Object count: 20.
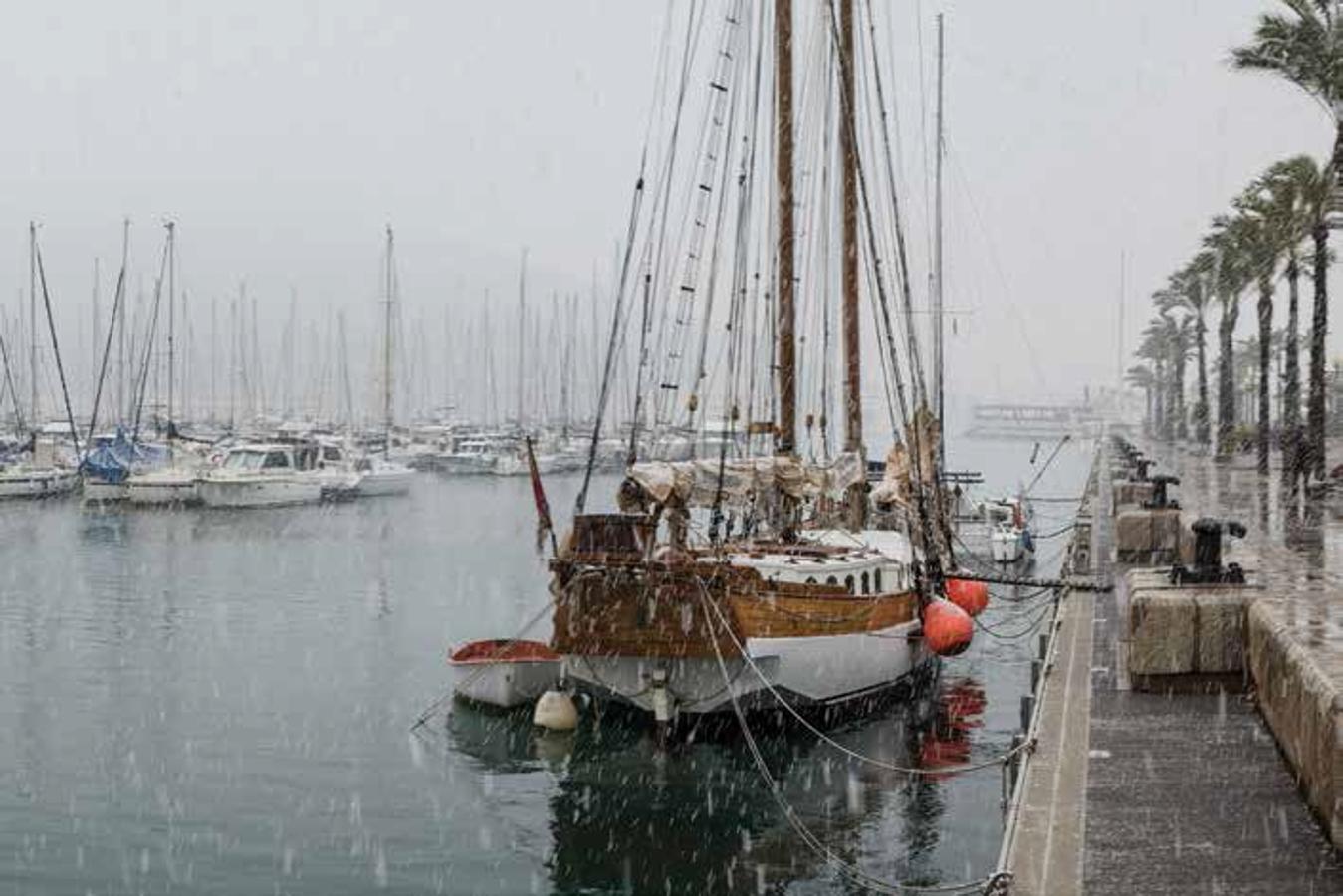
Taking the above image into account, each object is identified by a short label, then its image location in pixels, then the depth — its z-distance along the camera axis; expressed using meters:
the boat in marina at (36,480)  82.81
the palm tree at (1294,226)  42.09
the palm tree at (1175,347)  114.44
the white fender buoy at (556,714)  24.14
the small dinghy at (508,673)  25.84
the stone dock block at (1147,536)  32.34
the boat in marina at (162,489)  78.75
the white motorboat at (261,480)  78.12
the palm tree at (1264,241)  50.59
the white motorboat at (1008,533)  48.75
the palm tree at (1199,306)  90.77
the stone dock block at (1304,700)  10.39
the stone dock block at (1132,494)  39.56
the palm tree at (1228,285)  62.91
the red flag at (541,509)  22.91
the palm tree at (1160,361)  141.36
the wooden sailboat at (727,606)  22.12
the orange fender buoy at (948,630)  25.34
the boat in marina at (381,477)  91.56
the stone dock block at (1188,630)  16.30
